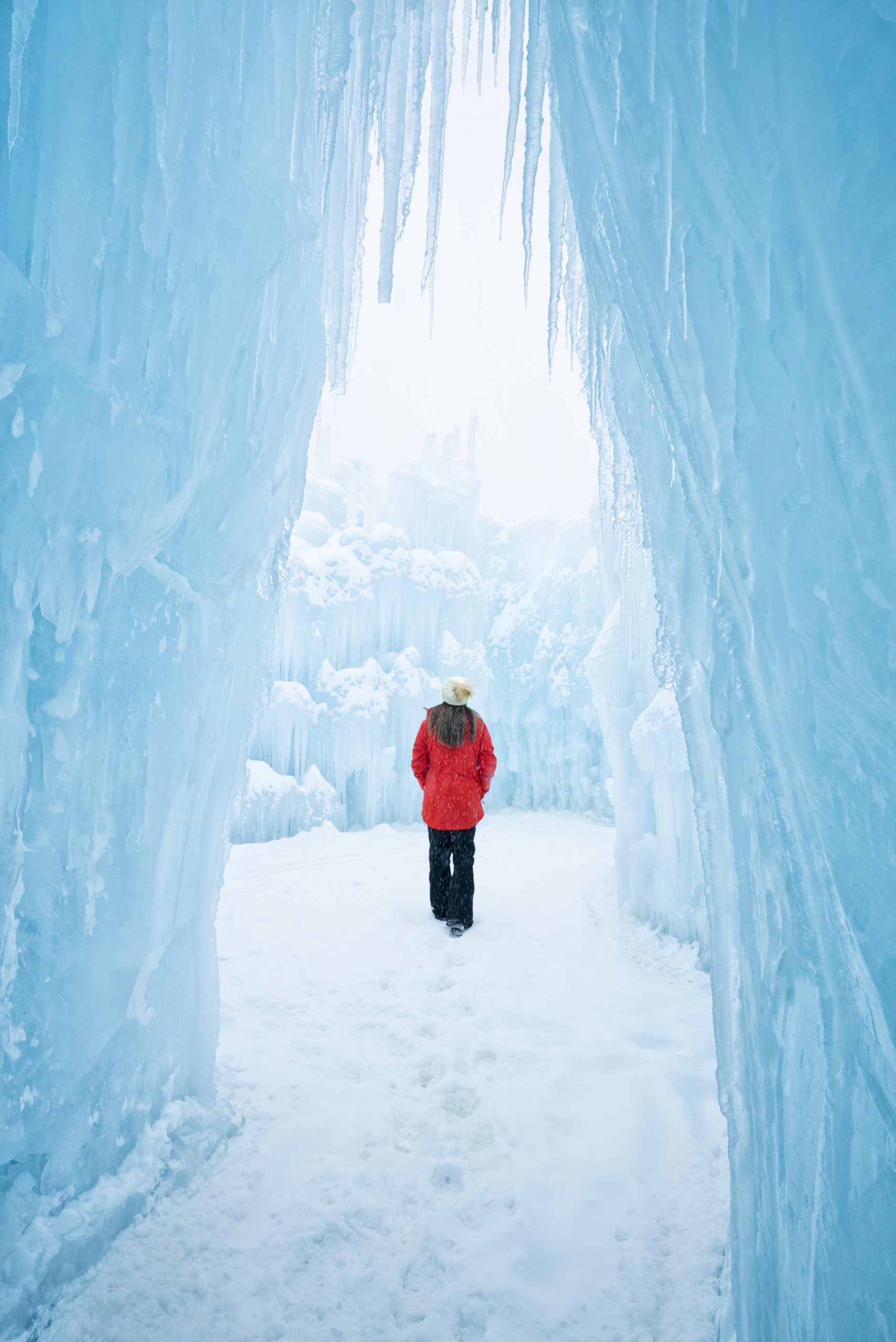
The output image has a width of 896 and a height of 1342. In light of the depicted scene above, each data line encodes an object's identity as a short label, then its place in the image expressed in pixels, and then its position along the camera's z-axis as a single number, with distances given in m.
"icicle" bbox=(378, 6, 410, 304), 2.36
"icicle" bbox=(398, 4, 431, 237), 2.34
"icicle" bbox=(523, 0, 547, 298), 2.10
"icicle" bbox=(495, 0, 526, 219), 2.19
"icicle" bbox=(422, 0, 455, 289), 2.51
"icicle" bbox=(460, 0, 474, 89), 2.87
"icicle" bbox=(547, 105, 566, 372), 2.54
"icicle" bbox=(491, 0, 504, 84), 2.15
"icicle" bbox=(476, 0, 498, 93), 2.25
